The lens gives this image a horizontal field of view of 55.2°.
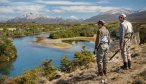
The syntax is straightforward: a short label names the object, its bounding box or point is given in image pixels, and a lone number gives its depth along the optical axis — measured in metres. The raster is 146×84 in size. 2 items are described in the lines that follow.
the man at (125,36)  7.07
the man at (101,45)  7.00
